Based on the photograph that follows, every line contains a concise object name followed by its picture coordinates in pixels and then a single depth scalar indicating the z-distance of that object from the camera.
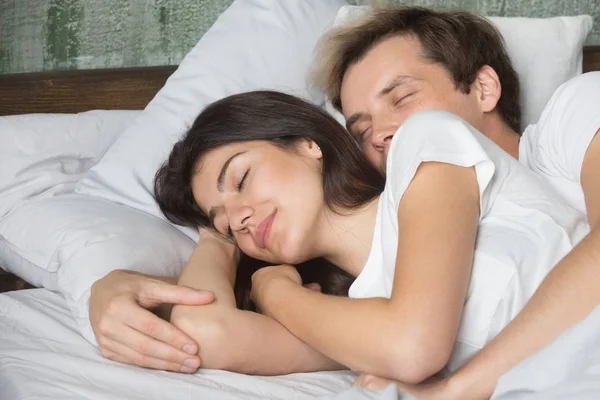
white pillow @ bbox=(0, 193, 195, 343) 1.60
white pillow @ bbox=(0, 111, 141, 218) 1.84
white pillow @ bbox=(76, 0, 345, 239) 1.83
